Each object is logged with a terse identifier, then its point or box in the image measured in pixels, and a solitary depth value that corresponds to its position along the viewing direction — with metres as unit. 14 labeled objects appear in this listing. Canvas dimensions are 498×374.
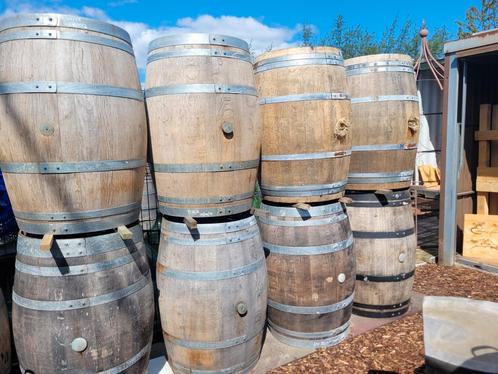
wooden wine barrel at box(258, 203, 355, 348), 3.23
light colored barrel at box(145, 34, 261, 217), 2.53
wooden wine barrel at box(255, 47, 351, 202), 3.08
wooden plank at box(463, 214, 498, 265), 5.61
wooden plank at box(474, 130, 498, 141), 5.84
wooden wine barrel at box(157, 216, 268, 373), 2.66
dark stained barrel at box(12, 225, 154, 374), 2.19
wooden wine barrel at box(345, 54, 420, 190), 3.69
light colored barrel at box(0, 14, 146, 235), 2.03
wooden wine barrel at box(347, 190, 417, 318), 3.80
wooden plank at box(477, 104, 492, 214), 6.02
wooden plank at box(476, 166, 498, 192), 5.86
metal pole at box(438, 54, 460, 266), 5.43
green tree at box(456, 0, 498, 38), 15.89
